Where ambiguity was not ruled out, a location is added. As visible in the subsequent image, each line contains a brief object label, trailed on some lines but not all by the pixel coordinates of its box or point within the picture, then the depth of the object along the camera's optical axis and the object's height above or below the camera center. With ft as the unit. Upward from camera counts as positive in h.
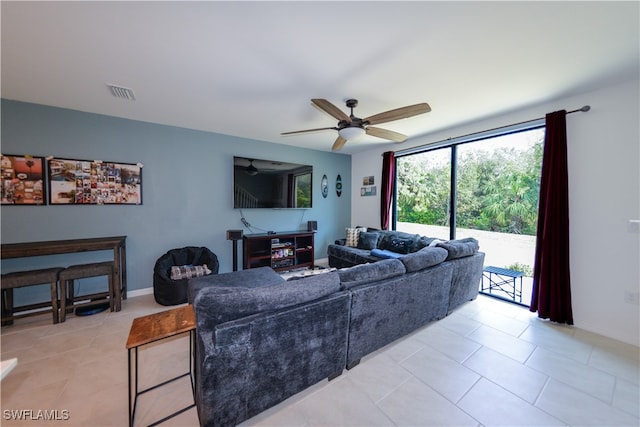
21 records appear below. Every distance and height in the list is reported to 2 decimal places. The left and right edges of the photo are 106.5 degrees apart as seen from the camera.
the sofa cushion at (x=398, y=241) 13.24 -1.99
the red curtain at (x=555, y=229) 8.77 -0.76
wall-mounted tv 13.51 +1.31
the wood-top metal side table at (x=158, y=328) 4.28 -2.39
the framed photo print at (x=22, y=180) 8.87 +0.83
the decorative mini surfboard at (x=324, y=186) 17.24 +1.44
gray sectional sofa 4.38 -2.77
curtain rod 8.37 +3.55
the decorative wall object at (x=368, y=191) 17.20 +1.16
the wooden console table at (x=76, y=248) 7.95 -1.62
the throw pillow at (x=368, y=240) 14.66 -2.07
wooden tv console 13.52 -2.71
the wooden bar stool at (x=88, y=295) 8.59 -3.27
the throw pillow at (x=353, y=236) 15.83 -1.98
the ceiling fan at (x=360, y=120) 7.09 +2.87
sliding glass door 10.36 +0.66
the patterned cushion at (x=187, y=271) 10.53 -3.04
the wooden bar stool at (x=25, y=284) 7.93 -2.77
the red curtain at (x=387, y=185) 15.70 +1.45
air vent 7.86 +3.80
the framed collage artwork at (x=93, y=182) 9.57 +0.89
